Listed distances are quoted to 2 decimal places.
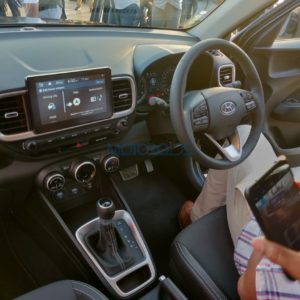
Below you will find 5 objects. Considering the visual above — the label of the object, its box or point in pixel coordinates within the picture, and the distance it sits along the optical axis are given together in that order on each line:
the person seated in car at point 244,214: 0.90
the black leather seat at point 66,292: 1.02
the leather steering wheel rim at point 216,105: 1.20
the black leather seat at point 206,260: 1.18
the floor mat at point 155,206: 1.94
